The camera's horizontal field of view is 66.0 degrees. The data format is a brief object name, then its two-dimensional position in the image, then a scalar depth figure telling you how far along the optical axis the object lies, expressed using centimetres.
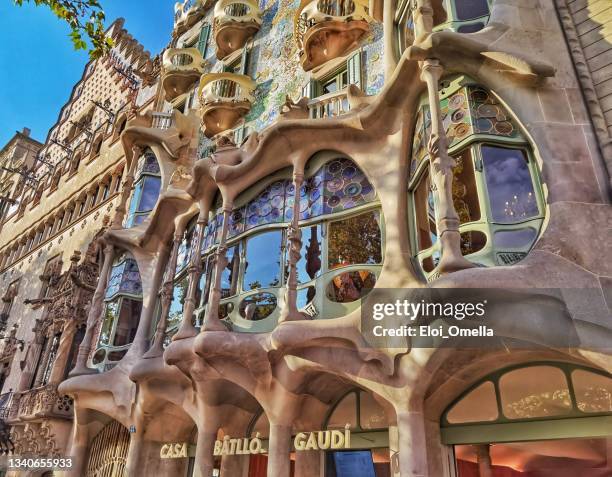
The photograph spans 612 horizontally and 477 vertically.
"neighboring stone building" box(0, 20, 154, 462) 1499
